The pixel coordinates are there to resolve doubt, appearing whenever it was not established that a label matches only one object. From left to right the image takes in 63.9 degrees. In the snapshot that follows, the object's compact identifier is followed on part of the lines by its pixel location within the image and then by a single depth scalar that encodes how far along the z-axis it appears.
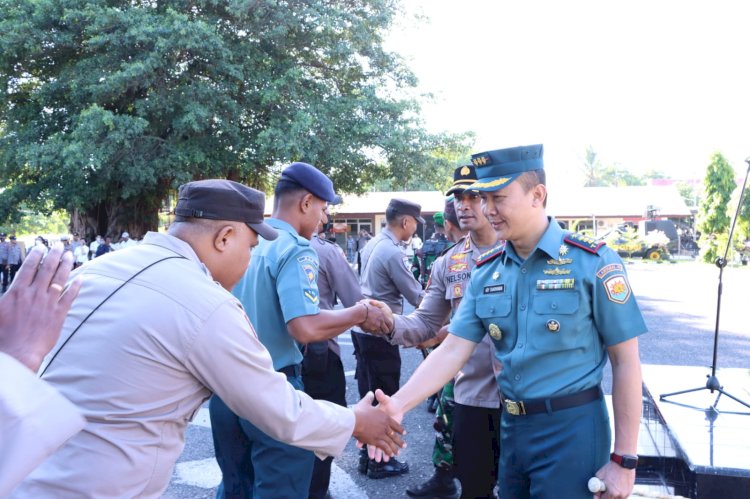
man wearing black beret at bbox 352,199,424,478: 4.87
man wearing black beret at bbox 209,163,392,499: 2.74
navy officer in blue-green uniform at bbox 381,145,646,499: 2.31
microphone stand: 4.12
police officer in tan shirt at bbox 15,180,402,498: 1.71
